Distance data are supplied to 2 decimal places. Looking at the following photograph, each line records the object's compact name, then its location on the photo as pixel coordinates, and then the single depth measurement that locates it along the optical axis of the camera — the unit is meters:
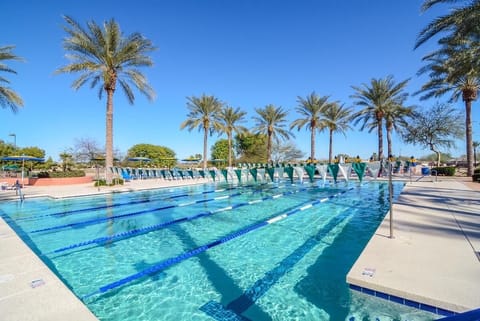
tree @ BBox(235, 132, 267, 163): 50.80
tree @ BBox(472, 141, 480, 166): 40.84
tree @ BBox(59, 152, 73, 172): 25.37
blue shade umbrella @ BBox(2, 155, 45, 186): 16.67
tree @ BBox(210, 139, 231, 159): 58.44
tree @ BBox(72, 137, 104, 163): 33.94
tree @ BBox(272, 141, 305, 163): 54.59
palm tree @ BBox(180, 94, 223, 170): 26.47
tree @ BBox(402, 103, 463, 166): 25.22
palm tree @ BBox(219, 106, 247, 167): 30.09
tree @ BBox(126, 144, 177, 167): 63.28
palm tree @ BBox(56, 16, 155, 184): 14.85
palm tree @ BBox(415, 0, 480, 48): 8.86
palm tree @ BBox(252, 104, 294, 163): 29.53
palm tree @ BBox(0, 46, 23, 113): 12.10
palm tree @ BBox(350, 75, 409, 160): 23.16
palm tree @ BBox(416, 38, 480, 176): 16.23
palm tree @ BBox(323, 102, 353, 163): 27.88
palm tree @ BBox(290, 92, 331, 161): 26.77
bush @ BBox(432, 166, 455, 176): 22.17
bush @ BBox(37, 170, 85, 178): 19.84
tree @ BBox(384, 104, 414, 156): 23.88
